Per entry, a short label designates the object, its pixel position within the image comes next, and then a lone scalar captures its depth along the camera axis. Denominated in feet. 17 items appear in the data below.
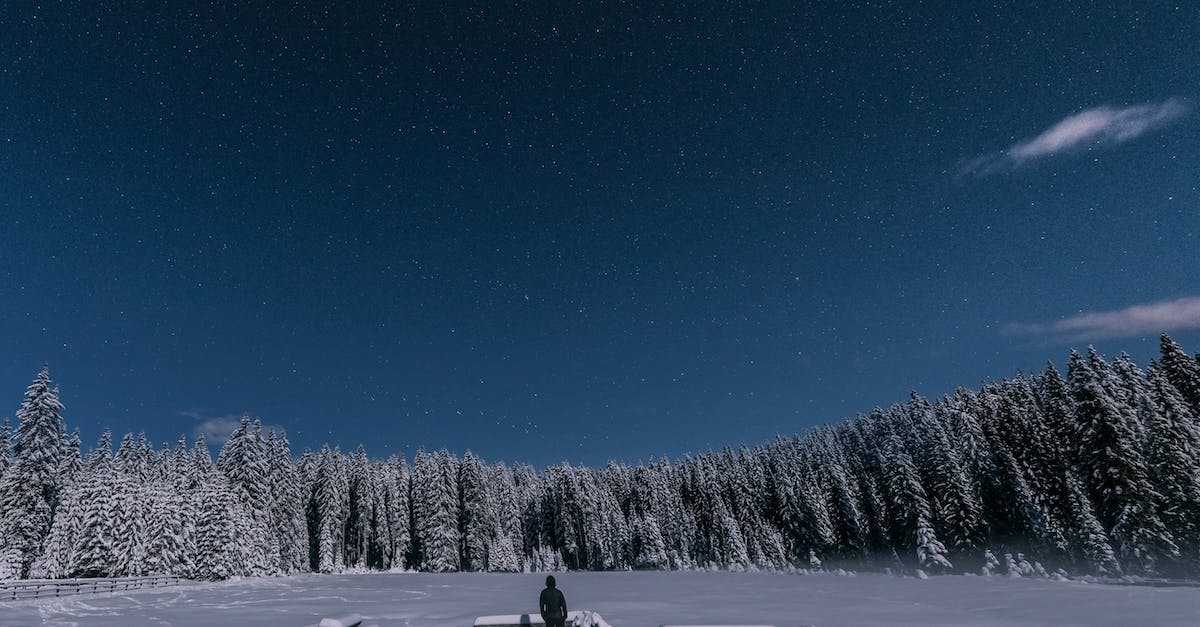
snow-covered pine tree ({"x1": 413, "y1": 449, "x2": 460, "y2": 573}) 276.41
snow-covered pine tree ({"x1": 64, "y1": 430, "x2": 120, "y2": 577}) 152.56
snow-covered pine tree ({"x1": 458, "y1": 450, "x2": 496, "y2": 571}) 298.97
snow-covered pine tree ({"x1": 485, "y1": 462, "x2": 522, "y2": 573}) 301.02
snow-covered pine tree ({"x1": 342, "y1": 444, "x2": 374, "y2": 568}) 313.32
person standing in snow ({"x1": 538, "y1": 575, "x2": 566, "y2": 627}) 39.14
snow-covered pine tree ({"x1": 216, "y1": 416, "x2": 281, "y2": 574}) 195.21
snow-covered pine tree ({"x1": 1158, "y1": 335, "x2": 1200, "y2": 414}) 171.42
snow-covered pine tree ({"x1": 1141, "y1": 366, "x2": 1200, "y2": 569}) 124.47
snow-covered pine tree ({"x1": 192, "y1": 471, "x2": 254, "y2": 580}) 167.40
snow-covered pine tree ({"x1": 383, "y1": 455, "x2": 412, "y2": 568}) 309.63
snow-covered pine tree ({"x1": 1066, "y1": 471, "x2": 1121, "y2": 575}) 134.51
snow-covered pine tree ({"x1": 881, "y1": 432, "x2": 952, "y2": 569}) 174.50
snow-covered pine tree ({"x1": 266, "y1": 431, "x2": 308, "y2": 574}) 228.63
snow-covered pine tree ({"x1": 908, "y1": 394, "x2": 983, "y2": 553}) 174.91
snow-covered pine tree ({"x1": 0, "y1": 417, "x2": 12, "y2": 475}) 167.59
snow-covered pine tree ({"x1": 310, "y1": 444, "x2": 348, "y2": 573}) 264.72
